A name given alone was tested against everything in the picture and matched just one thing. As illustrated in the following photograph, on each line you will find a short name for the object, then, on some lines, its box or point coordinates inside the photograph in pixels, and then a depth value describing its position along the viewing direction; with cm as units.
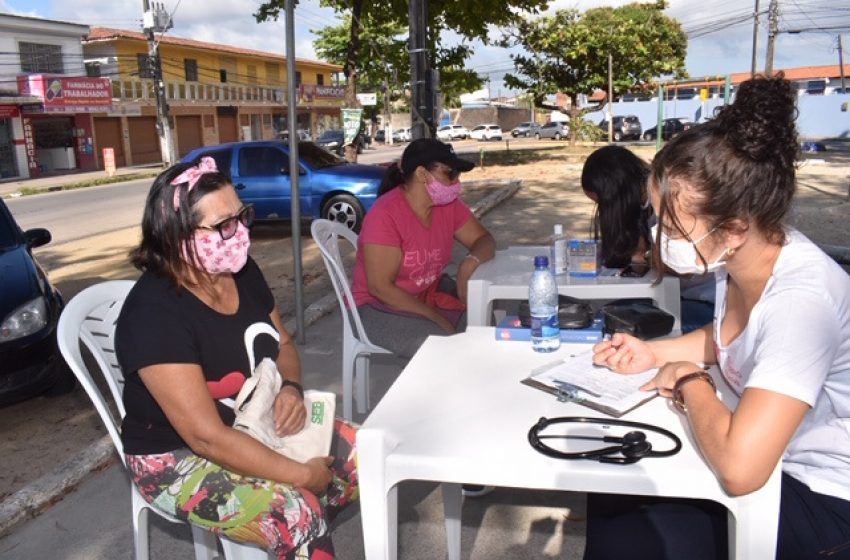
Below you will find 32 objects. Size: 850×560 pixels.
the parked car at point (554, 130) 5138
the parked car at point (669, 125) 3512
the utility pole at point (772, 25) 3212
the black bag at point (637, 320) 250
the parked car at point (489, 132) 5303
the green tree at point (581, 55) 2864
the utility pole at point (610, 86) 2772
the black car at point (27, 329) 411
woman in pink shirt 363
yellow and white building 3412
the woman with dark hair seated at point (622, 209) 353
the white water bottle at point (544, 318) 235
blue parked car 1058
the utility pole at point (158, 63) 2731
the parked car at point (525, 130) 5678
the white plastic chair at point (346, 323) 359
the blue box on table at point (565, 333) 244
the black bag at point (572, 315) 248
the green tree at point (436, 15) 1568
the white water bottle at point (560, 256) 360
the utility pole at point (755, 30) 3402
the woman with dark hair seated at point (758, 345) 151
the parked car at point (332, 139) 3696
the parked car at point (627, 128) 3959
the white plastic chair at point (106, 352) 226
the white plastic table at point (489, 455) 157
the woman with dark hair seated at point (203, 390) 202
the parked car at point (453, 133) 5678
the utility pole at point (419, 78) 794
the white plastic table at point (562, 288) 331
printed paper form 192
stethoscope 162
